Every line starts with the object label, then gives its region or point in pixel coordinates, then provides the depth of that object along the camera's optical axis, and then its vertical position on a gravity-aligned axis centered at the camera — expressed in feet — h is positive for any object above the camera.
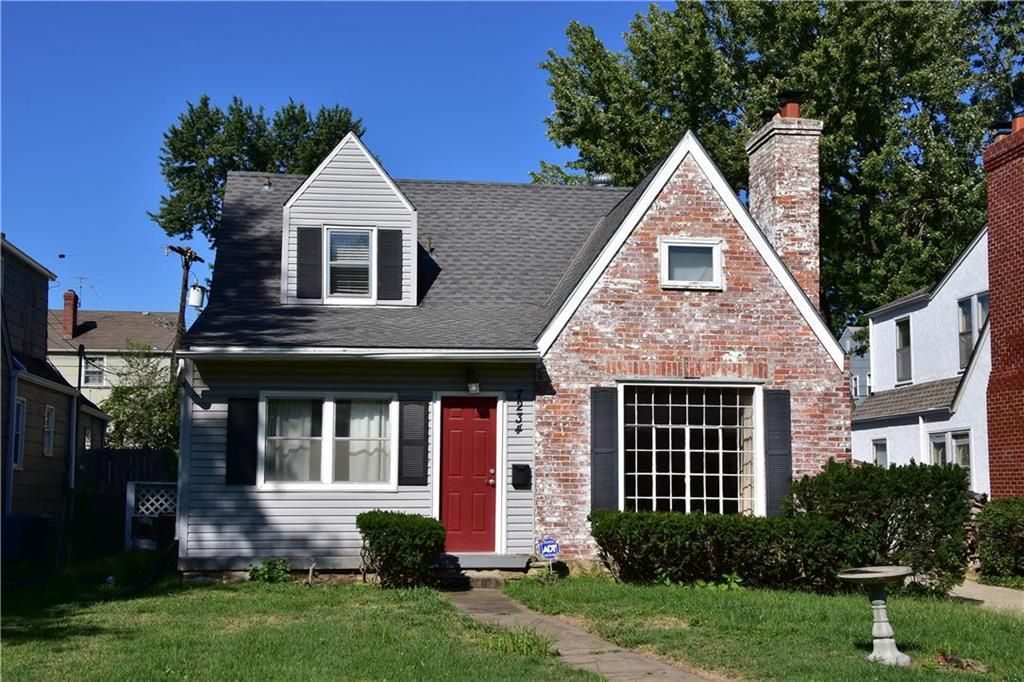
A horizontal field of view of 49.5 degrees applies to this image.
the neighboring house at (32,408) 62.54 +2.16
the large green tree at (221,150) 122.93 +33.07
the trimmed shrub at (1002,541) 57.57 -4.87
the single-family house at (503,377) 48.19 +3.08
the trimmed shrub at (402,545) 44.19 -3.97
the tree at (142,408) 115.34 +3.75
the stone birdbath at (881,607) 28.73 -4.19
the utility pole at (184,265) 99.30 +16.14
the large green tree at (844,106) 94.68 +30.52
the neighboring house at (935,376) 69.97 +5.09
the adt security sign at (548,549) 48.78 -4.52
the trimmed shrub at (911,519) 43.96 -2.84
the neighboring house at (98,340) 142.10 +13.64
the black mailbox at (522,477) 49.16 -1.39
